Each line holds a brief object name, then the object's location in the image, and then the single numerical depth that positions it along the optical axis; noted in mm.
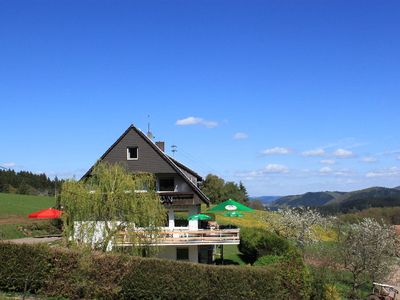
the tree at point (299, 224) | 43969
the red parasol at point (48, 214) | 35188
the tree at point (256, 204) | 115631
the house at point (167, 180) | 35594
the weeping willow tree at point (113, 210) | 25984
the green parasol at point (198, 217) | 36250
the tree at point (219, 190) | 102000
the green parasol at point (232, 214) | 40156
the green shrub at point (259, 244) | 26872
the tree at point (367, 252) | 30438
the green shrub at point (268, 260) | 23516
